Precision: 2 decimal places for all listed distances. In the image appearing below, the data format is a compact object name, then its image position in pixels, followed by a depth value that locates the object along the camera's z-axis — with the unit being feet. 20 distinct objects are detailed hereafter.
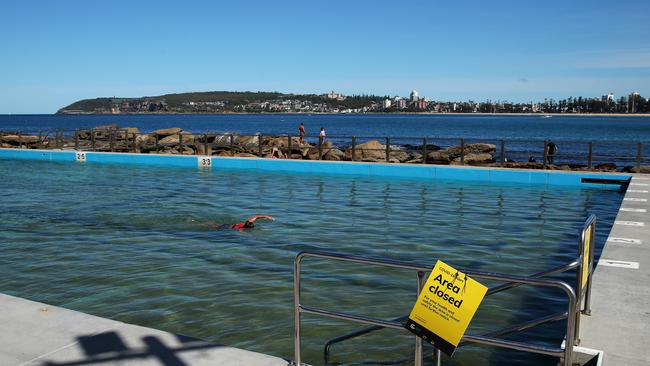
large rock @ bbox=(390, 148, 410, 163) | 102.39
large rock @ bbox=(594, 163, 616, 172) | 82.58
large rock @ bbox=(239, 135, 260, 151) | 106.12
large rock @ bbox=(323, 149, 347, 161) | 96.88
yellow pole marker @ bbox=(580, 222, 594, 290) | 16.80
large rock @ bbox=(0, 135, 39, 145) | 124.36
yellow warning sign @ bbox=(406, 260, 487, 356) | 12.30
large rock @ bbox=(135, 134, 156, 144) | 126.25
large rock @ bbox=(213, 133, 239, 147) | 116.90
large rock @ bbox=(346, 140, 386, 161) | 97.96
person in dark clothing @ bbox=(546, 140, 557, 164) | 78.30
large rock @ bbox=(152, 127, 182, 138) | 128.88
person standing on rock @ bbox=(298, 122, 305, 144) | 107.34
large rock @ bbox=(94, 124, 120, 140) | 141.73
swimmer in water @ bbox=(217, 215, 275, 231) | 41.22
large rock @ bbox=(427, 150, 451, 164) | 93.75
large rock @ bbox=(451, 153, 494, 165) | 90.12
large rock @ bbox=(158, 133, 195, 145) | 120.48
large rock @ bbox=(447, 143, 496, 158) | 103.35
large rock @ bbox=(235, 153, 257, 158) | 94.81
